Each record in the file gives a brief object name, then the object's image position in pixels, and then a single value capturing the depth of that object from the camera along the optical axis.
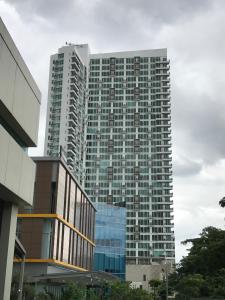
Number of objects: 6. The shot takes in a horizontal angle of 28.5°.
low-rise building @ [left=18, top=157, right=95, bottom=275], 45.44
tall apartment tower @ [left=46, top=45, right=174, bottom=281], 138.12
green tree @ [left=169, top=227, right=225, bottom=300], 39.81
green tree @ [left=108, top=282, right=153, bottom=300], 41.53
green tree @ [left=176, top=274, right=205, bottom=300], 51.13
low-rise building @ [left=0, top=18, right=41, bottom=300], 17.00
